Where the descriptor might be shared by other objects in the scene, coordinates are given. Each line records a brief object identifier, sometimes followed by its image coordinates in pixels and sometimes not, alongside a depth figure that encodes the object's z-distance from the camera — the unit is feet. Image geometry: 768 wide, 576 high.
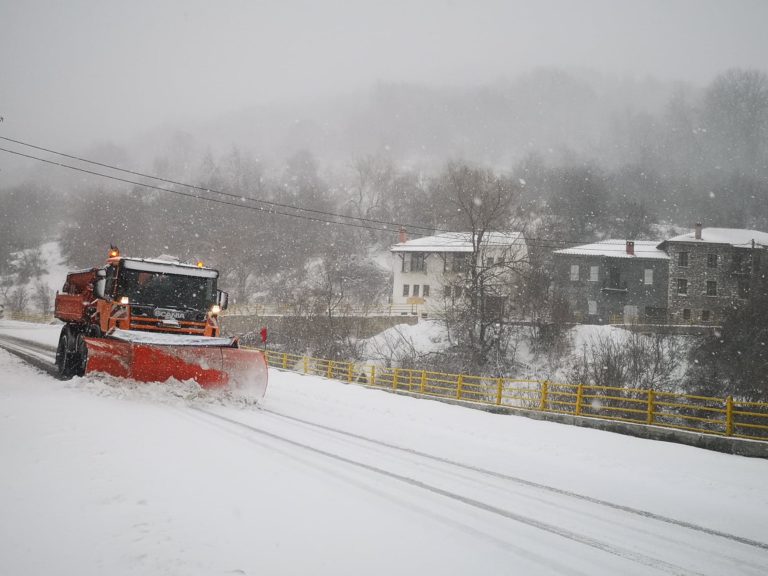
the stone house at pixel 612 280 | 166.91
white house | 161.79
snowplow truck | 34.45
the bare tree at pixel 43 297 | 199.00
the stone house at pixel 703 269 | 151.84
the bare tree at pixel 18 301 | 211.00
